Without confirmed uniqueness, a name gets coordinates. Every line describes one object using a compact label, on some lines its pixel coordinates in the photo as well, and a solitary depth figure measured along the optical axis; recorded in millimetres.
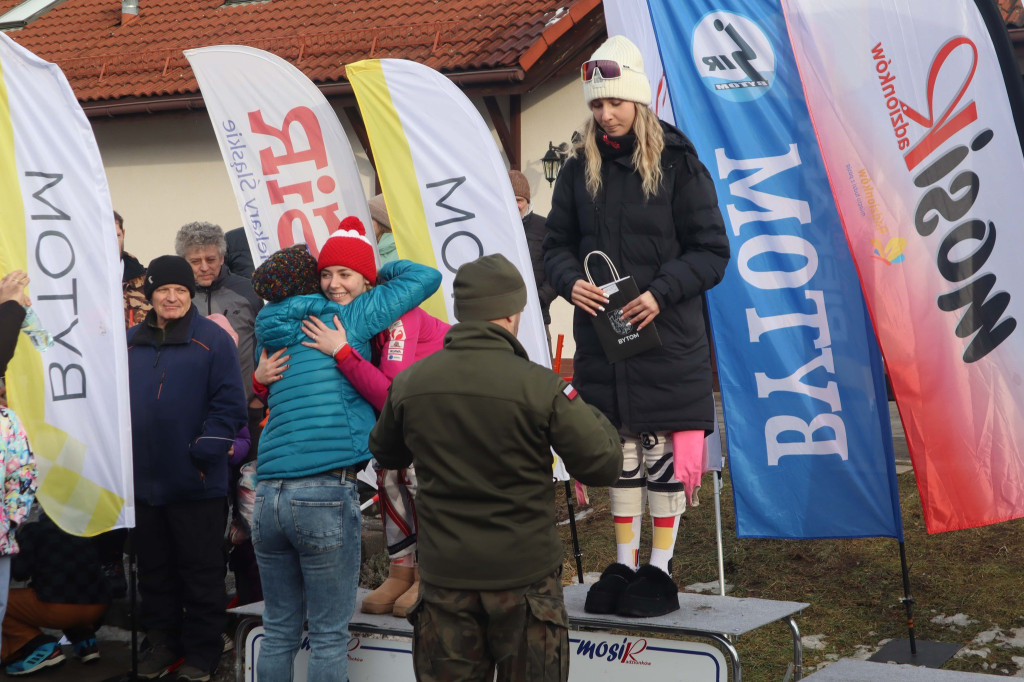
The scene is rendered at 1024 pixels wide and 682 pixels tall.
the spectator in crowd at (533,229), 13164
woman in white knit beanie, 7742
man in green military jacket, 6129
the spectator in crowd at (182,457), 10281
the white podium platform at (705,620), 7000
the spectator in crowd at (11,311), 8633
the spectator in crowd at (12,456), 8609
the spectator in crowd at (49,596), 10836
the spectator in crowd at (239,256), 14539
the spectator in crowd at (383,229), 11891
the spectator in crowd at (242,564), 11291
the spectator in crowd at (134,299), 12062
